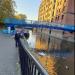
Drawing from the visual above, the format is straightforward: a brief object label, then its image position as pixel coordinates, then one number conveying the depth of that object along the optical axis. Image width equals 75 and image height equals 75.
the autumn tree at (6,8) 21.01
